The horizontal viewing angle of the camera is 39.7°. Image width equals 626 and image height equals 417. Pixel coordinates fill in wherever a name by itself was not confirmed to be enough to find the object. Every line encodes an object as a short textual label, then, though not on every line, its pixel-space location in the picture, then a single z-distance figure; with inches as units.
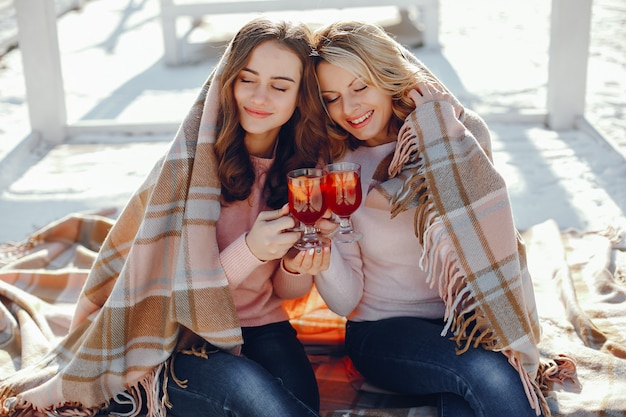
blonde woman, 92.3
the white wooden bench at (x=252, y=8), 248.8
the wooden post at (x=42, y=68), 220.7
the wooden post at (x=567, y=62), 215.2
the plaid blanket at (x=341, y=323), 101.3
